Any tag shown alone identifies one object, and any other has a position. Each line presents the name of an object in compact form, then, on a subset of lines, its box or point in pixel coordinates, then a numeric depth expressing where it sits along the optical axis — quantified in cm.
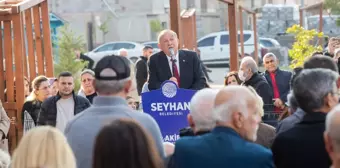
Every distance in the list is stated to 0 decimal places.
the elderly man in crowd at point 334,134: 427
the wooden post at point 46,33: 1366
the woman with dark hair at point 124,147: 448
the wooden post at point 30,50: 1330
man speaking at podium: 1070
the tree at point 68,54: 2248
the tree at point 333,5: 2781
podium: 976
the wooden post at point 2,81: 1225
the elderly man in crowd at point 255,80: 1156
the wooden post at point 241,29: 2373
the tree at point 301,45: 1948
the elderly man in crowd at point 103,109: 528
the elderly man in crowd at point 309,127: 519
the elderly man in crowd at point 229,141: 487
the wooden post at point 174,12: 1180
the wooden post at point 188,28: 2261
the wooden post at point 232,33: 1442
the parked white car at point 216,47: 3825
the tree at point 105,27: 4150
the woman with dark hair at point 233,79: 1163
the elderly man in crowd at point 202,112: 537
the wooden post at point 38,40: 1355
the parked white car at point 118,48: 3691
